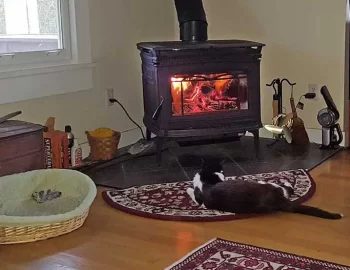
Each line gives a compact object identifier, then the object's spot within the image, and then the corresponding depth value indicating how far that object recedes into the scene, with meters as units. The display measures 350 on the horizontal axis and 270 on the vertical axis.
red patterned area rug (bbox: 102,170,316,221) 2.75
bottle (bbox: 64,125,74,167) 3.57
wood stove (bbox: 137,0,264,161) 3.54
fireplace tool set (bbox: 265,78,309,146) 4.02
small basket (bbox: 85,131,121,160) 3.82
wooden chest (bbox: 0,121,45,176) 2.90
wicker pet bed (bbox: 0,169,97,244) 2.45
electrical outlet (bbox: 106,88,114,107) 4.11
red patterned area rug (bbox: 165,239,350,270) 2.19
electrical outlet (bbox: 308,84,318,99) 4.17
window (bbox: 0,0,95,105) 3.41
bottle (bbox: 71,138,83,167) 3.60
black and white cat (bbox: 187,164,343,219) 2.70
